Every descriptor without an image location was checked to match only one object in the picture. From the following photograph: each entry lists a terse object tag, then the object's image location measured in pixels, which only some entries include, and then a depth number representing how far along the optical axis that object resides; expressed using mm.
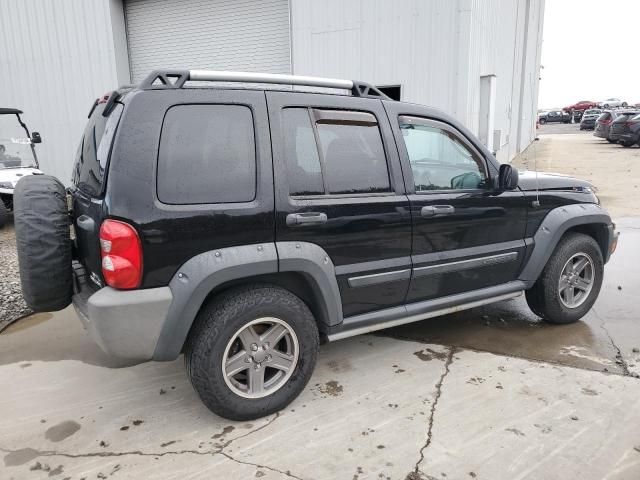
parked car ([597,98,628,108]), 49259
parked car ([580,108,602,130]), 36156
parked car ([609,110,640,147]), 21609
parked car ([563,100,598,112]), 51531
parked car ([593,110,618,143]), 23375
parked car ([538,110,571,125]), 51000
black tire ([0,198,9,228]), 8470
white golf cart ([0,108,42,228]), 9220
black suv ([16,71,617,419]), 2564
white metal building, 8961
